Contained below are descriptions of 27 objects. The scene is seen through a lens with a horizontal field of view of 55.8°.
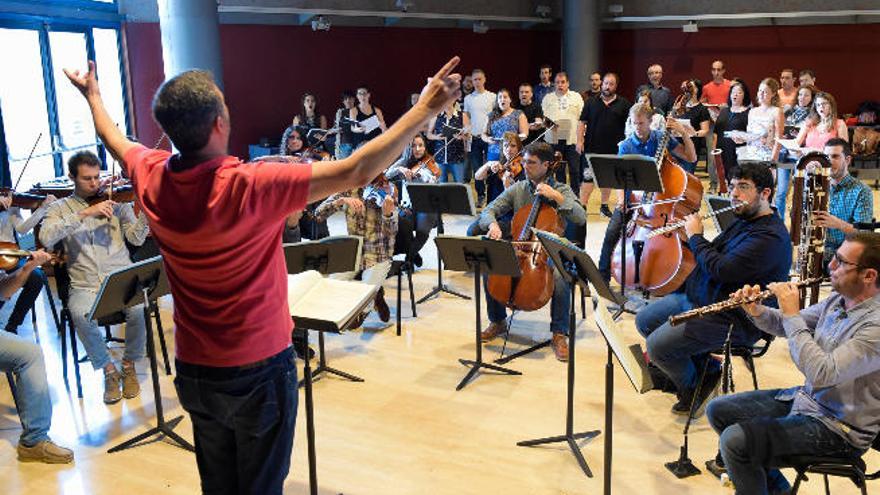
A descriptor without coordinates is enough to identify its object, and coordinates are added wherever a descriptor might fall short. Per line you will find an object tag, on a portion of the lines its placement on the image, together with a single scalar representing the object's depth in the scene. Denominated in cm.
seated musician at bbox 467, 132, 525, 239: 696
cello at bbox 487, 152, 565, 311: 553
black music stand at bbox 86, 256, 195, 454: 428
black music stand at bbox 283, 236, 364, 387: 488
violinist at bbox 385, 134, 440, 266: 704
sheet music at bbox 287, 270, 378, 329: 292
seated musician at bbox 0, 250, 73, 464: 437
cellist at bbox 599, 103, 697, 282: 682
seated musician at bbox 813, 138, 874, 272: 560
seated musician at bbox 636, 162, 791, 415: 422
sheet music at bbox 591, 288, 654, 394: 316
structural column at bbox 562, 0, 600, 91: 1496
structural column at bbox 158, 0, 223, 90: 980
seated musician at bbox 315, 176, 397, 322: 618
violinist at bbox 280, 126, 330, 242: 623
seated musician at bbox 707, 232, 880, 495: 302
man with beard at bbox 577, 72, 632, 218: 982
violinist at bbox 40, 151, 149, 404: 511
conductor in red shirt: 201
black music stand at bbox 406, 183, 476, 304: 603
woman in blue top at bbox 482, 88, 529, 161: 930
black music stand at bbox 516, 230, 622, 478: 394
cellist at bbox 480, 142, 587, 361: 566
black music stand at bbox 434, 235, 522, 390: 491
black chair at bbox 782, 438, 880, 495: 309
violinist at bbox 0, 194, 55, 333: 551
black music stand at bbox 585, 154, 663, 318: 585
